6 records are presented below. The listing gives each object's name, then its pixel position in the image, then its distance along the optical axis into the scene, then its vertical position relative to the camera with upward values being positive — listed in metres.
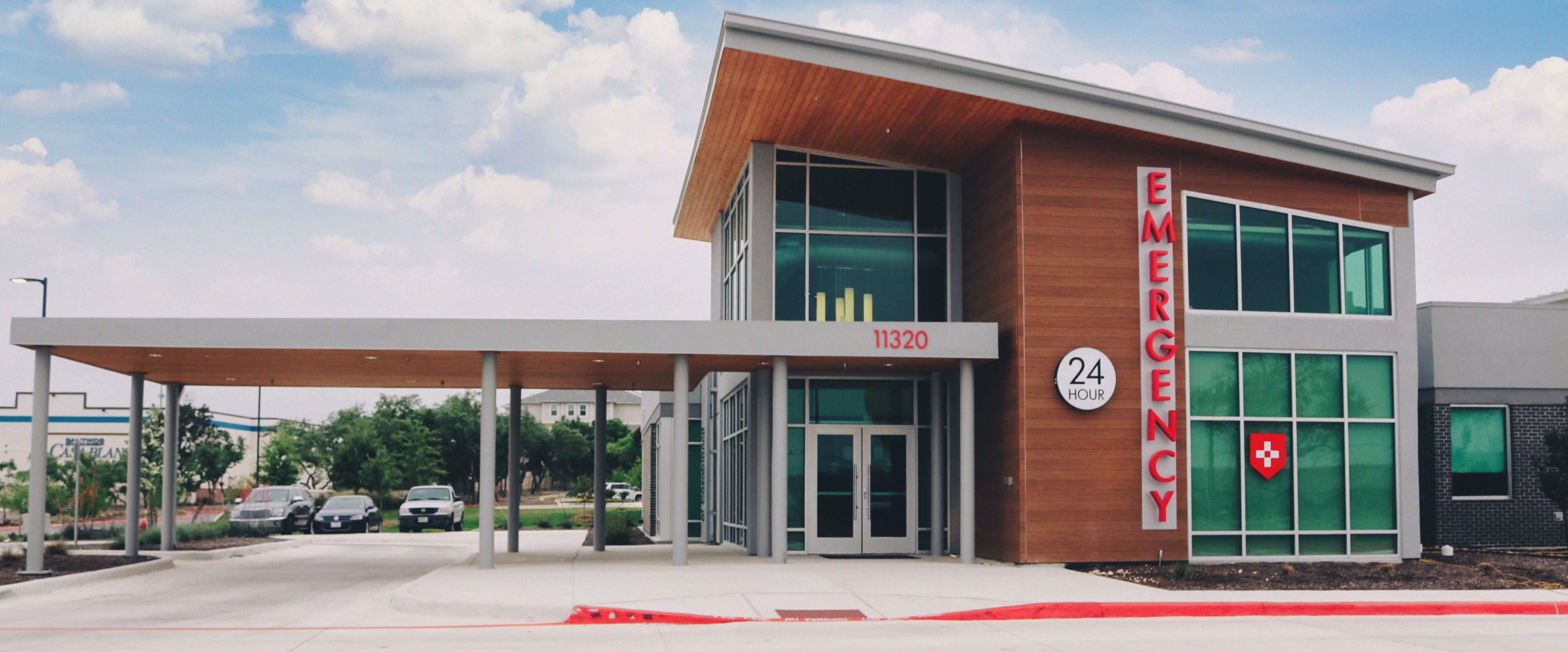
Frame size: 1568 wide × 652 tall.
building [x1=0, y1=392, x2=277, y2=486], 68.75 +0.11
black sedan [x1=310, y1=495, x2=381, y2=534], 36.75 -2.72
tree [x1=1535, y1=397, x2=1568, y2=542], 20.94 -0.72
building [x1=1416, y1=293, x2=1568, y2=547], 22.67 +0.19
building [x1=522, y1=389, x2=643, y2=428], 120.81 +1.99
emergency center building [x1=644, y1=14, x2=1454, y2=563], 18.75 +2.05
